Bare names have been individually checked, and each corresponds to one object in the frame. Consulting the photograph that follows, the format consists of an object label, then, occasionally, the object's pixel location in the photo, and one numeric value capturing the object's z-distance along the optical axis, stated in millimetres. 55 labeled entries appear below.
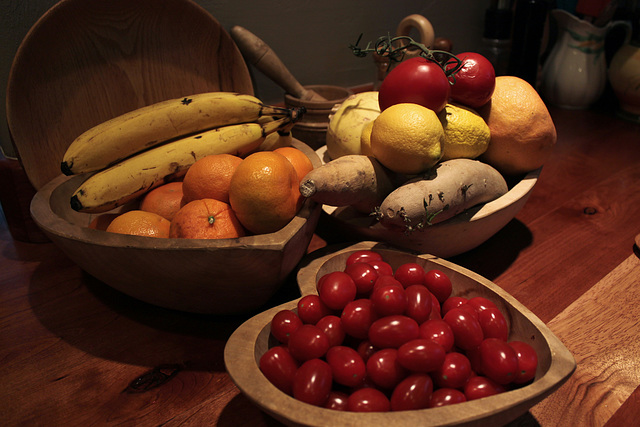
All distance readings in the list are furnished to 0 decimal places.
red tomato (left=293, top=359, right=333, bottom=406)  418
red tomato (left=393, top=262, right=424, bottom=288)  538
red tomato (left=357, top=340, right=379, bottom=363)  477
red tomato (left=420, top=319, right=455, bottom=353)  459
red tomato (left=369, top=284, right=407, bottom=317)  469
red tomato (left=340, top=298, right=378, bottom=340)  483
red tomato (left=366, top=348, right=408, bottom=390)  438
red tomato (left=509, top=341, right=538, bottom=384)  443
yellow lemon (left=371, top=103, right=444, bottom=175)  611
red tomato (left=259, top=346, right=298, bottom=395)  440
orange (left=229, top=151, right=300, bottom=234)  557
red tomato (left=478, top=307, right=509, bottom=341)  495
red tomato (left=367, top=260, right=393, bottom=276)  558
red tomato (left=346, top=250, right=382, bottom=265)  584
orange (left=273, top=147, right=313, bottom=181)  689
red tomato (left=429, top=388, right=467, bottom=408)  417
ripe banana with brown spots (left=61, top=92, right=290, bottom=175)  658
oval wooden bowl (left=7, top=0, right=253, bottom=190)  727
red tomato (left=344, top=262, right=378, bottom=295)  526
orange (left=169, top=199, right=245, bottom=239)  562
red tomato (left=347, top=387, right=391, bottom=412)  416
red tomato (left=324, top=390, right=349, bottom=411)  435
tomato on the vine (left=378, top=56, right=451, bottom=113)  661
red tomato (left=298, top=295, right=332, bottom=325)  512
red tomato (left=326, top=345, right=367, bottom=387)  446
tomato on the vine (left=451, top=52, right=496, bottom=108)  718
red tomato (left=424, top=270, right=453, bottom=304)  538
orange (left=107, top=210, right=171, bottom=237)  581
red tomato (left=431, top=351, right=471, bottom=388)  439
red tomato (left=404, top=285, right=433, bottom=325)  488
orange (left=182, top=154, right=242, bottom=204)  626
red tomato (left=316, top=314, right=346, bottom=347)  491
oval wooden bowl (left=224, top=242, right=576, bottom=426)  379
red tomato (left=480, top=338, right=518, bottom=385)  436
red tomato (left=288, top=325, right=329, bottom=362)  457
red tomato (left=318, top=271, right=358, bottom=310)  504
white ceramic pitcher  1334
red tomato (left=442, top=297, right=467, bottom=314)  527
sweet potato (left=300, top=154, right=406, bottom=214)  583
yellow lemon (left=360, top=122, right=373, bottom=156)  706
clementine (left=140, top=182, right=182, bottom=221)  667
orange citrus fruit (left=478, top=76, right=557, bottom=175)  735
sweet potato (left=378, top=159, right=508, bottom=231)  602
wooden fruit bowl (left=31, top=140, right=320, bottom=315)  500
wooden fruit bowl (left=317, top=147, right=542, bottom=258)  657
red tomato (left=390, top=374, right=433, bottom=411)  412
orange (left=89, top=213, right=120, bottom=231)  648
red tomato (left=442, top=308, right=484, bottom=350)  477
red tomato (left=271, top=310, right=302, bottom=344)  482
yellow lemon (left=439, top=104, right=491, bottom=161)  698
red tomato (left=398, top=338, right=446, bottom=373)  418
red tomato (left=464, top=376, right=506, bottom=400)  435
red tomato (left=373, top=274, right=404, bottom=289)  500
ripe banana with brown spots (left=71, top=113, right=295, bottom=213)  635
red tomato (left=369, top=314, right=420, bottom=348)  454
